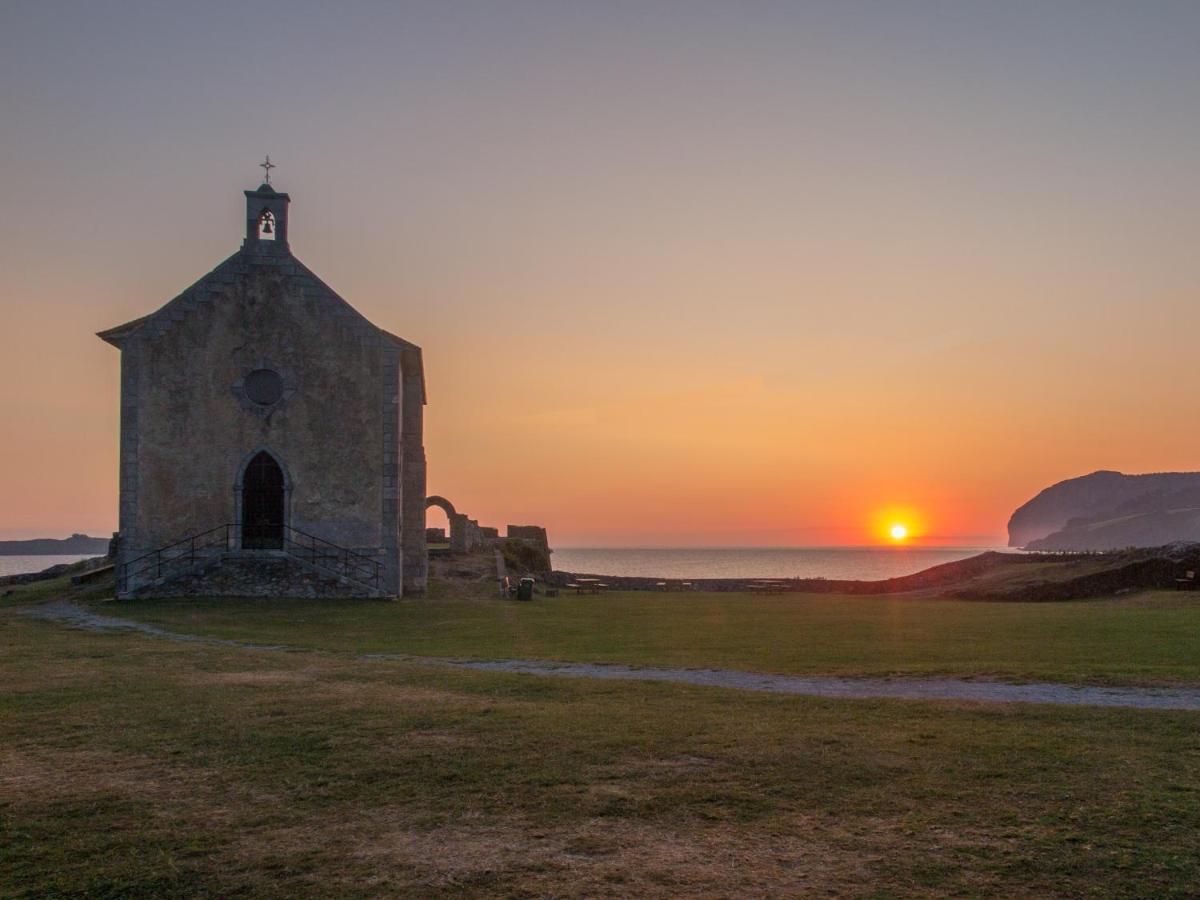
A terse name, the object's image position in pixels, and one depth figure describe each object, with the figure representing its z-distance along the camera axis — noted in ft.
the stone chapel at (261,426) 104.37
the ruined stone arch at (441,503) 175.44
